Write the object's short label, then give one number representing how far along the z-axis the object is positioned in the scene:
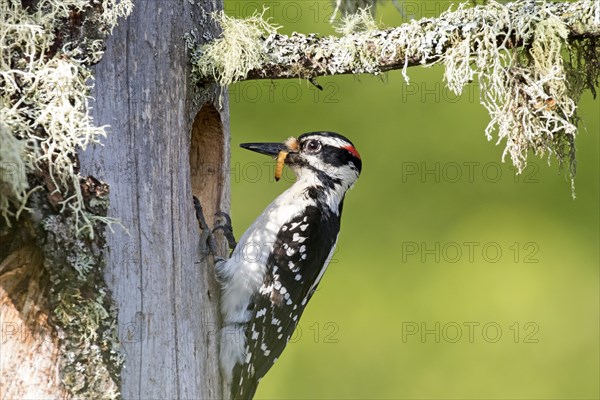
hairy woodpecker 7.61
